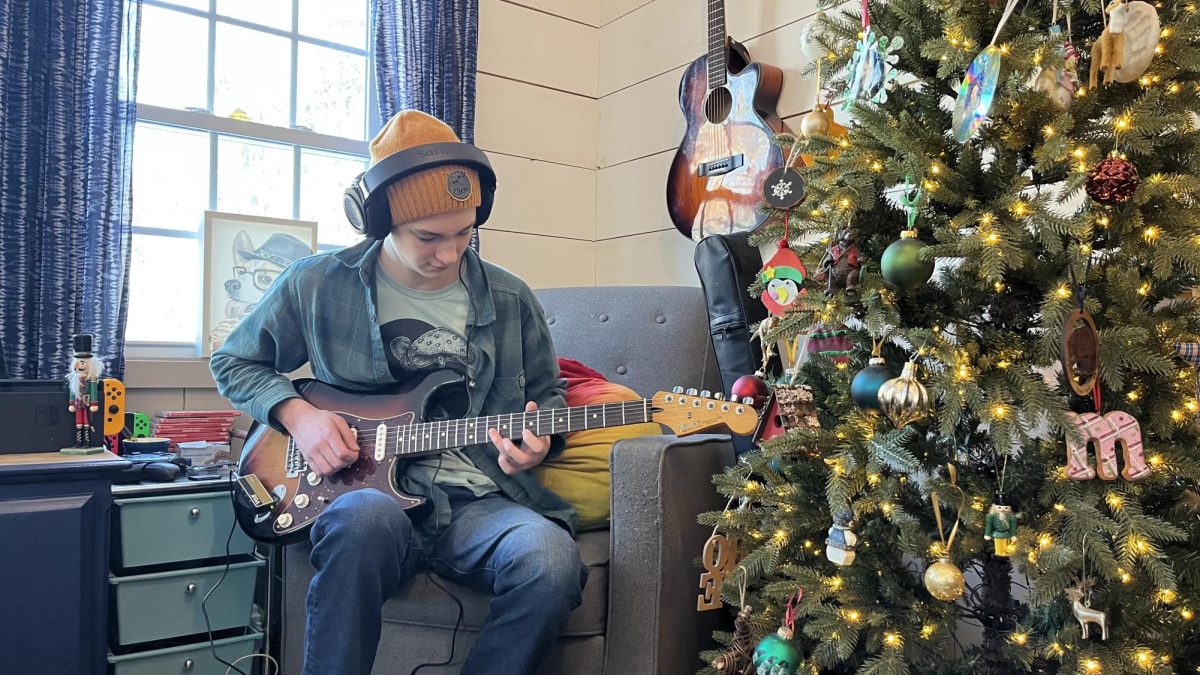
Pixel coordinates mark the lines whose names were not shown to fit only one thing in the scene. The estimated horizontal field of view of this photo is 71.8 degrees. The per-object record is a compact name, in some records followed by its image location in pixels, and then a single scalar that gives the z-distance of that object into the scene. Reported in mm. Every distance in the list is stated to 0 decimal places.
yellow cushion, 1586
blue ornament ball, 1146
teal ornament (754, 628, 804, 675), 1241
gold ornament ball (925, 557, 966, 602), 1082
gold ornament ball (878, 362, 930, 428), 1087
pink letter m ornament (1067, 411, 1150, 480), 1060
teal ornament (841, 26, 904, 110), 1229
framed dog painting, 2225
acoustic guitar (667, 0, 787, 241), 2232
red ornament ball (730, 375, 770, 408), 1404
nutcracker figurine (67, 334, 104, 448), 1629
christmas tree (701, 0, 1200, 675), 1069
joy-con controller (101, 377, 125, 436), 1792
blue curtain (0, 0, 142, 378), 1898
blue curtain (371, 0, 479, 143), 2494
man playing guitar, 1383
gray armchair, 1409
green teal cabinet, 1638
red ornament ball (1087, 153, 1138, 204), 1066
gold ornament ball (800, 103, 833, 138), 1400
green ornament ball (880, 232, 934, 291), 1109
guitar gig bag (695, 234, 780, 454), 1648
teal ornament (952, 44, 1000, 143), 1055
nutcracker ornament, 1060
